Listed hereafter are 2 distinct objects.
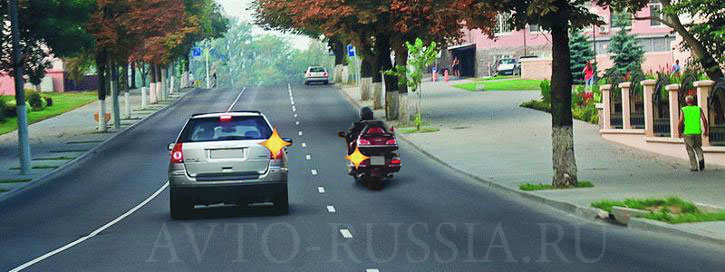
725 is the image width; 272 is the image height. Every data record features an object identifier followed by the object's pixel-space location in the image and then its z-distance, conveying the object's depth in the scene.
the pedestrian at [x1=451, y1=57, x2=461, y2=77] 104.78
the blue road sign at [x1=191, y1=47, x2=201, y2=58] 105.29
